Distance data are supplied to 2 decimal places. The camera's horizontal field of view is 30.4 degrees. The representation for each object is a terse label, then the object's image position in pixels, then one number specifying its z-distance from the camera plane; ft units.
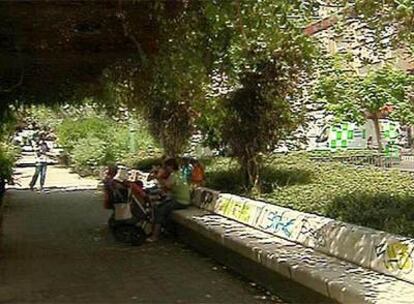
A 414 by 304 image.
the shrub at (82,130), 104.53
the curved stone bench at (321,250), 20.83
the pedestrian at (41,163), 78.07
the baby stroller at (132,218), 38.04
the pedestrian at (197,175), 45.16
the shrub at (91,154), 96.53
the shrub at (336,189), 28.86
